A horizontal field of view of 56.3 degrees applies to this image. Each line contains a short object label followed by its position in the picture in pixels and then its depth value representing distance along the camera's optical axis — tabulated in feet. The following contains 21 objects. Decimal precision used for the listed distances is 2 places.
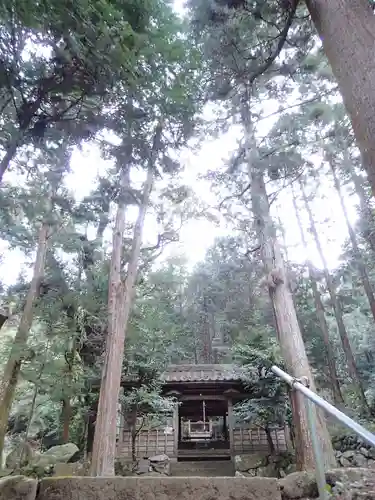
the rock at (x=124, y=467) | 29.63
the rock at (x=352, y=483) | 7.24
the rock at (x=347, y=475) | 8.22
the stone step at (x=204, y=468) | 33.30
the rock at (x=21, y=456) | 24.39
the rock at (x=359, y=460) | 25.95
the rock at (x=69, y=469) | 20.12
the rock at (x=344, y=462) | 26.04
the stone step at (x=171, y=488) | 6.98
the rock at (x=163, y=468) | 33.22
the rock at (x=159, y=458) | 34.78
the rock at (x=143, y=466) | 32.22
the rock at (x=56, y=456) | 23.18
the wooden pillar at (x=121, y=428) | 34.81
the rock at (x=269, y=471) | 29.60
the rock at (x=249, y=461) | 31.91
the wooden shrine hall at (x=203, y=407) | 35.70
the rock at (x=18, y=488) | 7.50
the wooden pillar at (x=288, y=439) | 33.73
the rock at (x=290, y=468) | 27.31
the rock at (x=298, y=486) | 8.32
